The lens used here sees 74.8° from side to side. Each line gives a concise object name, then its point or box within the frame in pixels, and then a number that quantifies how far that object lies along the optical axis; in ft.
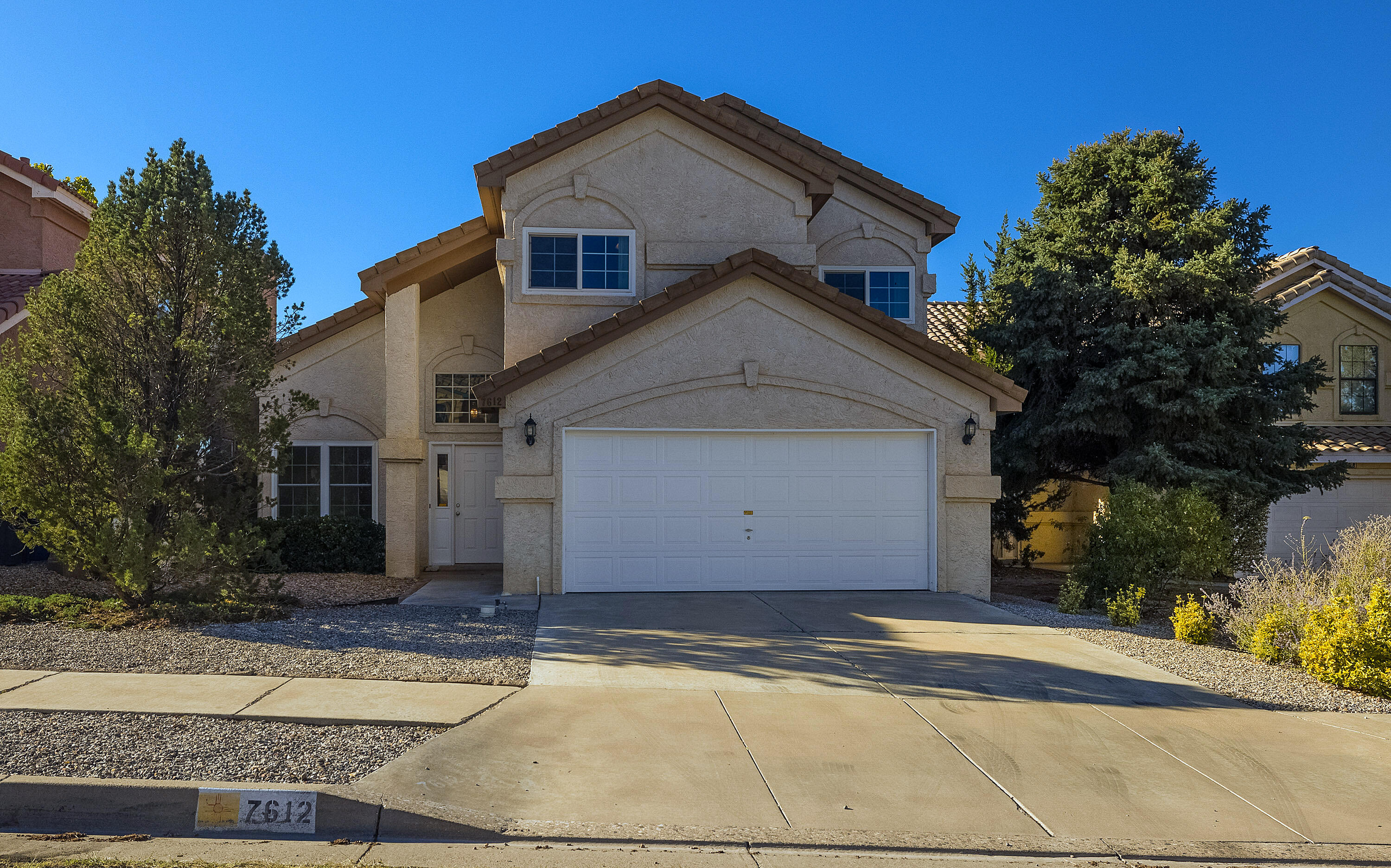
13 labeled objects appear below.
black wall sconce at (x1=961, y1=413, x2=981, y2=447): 41.81
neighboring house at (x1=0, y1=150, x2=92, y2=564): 58.49
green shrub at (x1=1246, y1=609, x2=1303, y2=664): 30.25
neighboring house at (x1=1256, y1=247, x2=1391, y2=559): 64.95
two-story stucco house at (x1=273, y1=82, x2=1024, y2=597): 40.27
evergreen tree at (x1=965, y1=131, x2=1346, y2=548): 44.98
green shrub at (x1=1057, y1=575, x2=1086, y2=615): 39.06
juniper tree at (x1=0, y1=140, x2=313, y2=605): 30.73
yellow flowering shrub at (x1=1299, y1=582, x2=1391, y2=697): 26.76
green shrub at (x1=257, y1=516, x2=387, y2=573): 48.80
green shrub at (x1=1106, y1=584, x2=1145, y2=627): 36.29
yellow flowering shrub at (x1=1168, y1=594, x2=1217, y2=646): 33.30
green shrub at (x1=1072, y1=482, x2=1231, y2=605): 40.04
